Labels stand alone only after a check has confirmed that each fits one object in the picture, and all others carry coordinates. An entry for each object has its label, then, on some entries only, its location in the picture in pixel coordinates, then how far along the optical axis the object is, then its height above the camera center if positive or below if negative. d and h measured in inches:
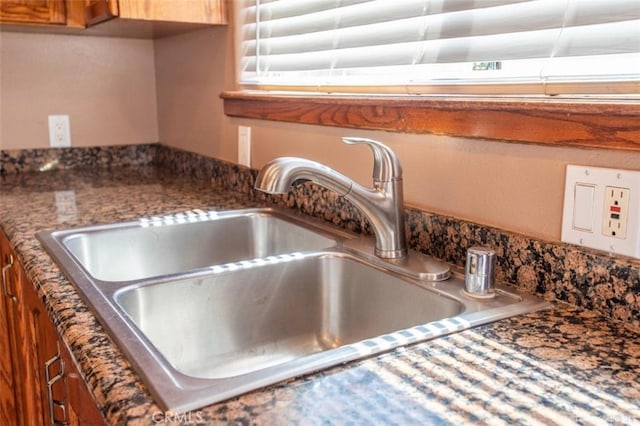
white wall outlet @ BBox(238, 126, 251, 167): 66.0 -4.7
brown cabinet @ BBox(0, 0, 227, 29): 62.1 +10.1
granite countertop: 22.3 -11.6
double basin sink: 32.1 -12.5
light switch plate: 29.8 -5.5
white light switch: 31.7 -5.5
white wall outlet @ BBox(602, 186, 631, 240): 30.2 -5.6
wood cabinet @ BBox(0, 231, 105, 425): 32.7 -18.0
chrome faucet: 38.9 -6.1
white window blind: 31.6 +3.9
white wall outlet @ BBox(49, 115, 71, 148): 83.8 -3.9
